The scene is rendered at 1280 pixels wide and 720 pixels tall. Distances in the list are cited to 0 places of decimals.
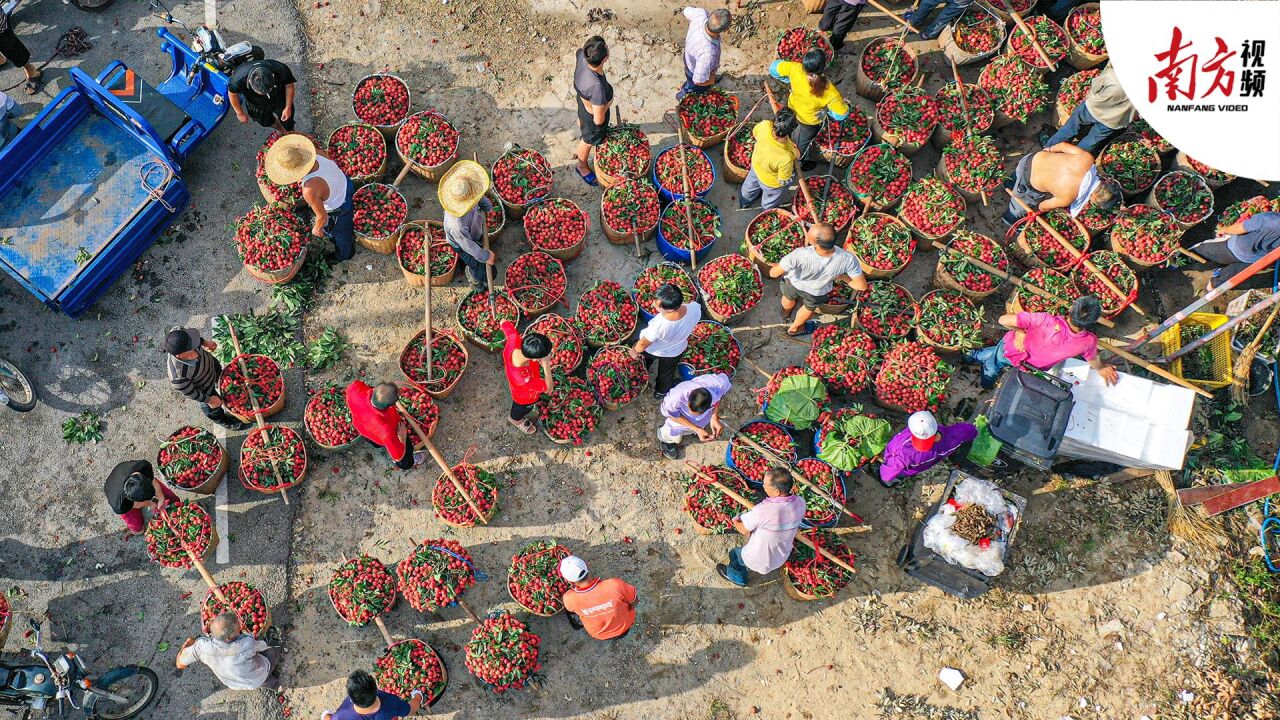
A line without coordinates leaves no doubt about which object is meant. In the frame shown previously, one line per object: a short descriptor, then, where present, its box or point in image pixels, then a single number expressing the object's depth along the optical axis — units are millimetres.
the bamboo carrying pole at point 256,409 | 10070
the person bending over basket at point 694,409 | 9211
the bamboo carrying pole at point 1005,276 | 10881
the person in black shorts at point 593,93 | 10438
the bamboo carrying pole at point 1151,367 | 10344
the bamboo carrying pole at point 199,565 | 9500
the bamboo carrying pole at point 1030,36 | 12344
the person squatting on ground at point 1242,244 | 10508
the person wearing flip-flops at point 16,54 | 11474
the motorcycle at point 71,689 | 9102
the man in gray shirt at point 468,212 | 9898
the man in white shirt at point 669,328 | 9342
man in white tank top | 10133
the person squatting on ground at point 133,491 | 9297
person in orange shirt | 8844
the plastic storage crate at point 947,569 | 9594
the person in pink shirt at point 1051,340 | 9828
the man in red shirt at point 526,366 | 9109
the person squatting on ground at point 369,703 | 8173
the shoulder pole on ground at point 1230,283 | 9656
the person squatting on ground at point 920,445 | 9219
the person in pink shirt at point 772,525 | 8695
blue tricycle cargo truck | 10758
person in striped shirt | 9328
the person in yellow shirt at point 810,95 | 10734
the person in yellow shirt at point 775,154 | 10438
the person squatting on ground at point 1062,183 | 10781
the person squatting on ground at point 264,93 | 10570
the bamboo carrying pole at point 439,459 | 9906
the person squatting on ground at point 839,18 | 12305
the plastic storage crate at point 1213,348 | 10789
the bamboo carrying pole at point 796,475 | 10039
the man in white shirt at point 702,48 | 11070
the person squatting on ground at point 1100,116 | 10938
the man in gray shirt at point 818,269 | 9820
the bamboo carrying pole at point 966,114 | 11680
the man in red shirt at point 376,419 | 9336
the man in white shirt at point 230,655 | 8694
